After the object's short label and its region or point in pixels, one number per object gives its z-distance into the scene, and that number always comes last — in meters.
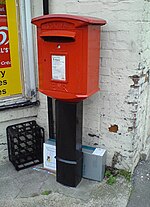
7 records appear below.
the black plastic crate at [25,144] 2.96
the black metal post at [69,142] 2.48
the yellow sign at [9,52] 2.77
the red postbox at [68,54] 2.08
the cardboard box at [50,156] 2.93
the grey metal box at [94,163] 2.72
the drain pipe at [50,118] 2.98
